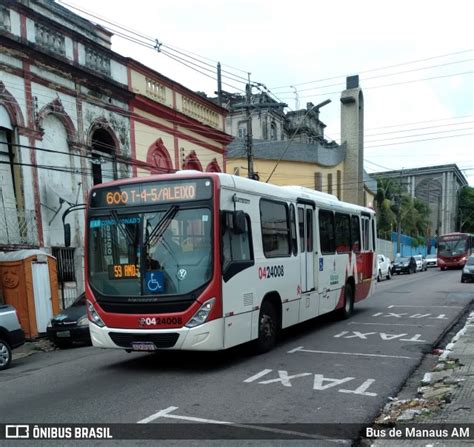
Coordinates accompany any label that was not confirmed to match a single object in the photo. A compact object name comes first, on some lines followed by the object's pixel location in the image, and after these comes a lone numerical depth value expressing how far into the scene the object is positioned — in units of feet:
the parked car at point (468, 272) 77.34
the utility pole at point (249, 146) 64.61
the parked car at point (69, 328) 36.19
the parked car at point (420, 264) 129.90
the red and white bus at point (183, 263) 23.22
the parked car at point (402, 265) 119.03
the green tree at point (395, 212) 160.97
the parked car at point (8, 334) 29.81
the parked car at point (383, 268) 98.32
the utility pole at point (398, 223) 150.71
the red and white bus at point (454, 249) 123.44
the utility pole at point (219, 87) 92.16
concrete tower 145.28
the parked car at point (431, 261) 155.84
